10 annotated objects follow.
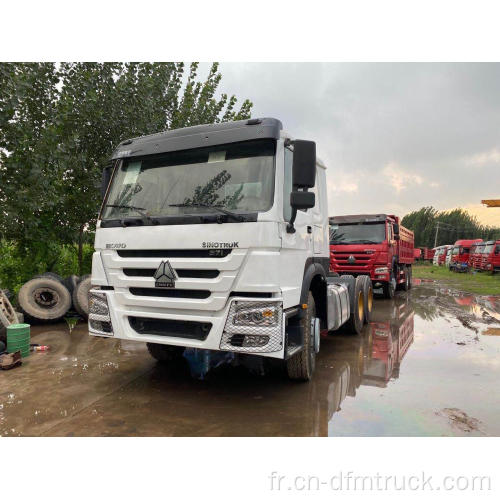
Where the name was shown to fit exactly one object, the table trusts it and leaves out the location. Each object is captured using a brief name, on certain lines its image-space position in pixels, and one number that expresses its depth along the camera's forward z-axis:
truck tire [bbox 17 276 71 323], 7.54
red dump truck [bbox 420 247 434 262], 48.47
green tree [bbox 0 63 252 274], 7.76
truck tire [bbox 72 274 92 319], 7.80
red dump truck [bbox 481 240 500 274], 24.22
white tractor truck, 3.50
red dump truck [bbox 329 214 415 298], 10.59
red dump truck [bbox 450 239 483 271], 29.41
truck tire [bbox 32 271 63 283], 8.05
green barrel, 5.29
